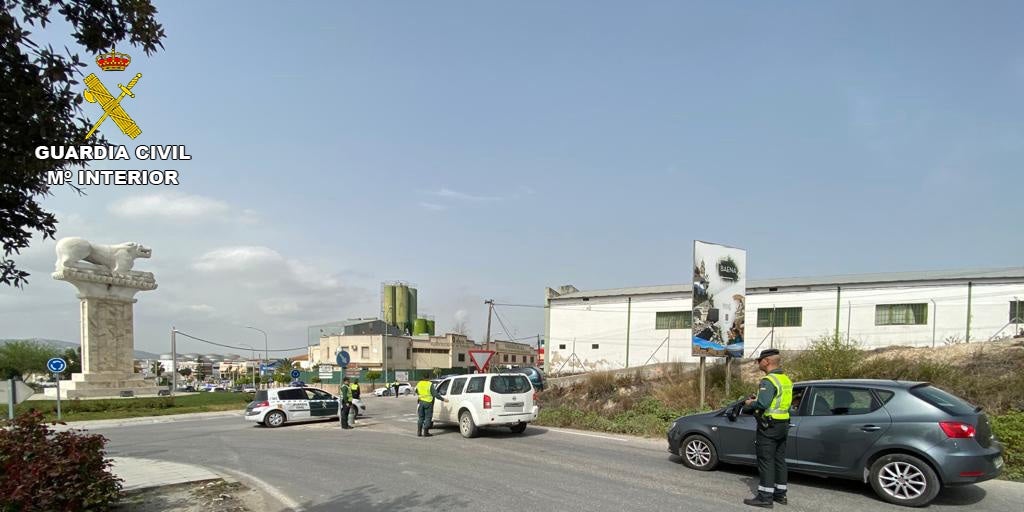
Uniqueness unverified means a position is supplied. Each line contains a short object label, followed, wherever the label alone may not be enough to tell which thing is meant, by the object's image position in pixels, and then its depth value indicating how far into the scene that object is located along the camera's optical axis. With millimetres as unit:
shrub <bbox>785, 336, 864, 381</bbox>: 16466
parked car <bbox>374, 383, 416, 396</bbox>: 51469
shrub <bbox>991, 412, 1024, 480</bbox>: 9055
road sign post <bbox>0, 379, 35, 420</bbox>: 13173
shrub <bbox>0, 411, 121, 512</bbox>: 6398
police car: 21625
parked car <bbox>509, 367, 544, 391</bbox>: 30953
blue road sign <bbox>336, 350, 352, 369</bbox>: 26731
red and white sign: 21859
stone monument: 39250
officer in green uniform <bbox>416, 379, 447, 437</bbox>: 16156
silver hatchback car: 7238
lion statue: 39531
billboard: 18922
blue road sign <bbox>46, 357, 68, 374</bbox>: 24141
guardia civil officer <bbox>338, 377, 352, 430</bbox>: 19656
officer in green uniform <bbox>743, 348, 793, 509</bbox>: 7504
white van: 15203
